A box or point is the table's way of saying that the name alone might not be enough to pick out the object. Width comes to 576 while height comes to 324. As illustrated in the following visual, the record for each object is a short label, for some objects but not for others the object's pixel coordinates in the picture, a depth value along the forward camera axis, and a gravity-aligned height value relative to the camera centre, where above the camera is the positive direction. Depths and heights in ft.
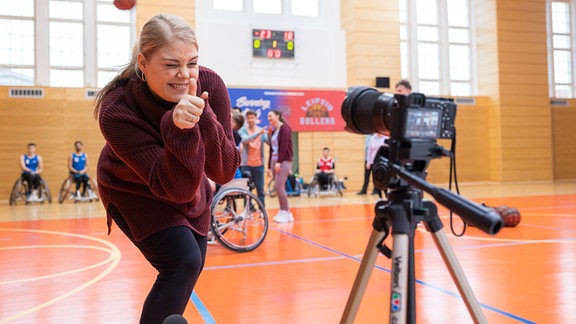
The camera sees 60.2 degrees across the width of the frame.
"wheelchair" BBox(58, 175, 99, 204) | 38.65 -1.35
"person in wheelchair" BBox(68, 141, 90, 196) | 39.04 +0.89
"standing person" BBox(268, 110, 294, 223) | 23.18 +0.54
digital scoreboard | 46.65 +12.25
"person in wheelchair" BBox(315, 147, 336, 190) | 40.96 -0.11
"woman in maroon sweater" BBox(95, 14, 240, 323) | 4.75 +0.21
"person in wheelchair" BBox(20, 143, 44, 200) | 38.58 +0.56
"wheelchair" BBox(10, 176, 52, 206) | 38.09 -1.29
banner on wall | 43.39 +6.07
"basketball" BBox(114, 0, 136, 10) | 28.45 +9.89
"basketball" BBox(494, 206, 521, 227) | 19.31 -1.87
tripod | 4.28 -0.66
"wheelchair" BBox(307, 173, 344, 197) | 40.83 -1.25
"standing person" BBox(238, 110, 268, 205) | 22.17 +0.95
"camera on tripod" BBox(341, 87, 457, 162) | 4.65 +0.49
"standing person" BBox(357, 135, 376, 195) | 41.06 -1.05
